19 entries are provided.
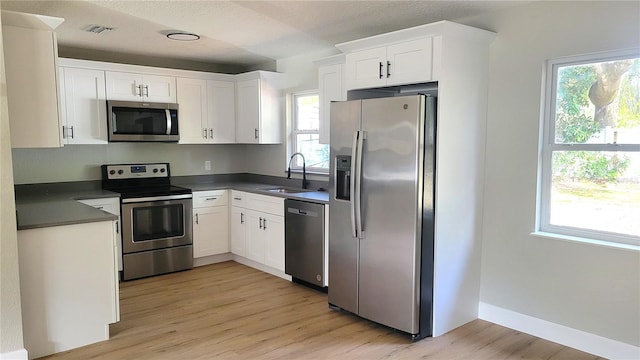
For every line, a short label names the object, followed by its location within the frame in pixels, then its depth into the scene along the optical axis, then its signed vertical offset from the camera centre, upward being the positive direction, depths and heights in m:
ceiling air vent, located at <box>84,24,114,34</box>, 3.80 +0.99
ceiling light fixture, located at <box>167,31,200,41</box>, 4.05 +0.99
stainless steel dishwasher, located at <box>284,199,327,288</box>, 4.07 -0.87
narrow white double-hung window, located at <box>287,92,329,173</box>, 4.92 +0.14
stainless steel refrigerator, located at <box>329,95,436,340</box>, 3.12 -0.43
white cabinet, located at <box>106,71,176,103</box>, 4.70 +0.63
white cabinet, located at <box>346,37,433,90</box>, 3.18 +0.60
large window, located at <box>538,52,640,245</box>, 2.86 -0.02
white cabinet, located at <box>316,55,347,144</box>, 4.15 +0.56
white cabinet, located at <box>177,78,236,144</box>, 5.18 +0.41
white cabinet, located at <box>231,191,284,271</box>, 4.54 -0.85
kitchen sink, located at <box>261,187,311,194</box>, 4.87 -0.47
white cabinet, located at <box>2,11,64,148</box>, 2.88 +0.43
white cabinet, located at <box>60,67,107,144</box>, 4.44 +0.40
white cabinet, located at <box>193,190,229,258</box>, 5.00 -0.84
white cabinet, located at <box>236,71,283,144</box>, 5.15 +0.45
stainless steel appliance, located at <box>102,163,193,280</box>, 4.55 -0.78
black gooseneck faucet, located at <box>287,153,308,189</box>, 4.95 -0.32
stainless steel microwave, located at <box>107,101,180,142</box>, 4.68 +0.27
